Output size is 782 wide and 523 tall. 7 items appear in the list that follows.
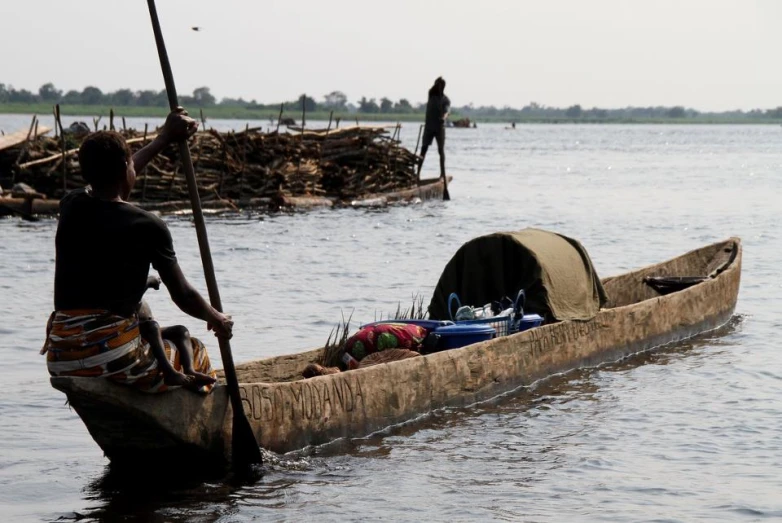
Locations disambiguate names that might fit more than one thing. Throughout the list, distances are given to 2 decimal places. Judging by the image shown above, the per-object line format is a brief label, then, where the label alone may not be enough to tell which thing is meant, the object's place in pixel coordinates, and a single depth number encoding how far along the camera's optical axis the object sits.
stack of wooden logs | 46.72
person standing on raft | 55.53
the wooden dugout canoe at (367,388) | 12.72
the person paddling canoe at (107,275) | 11.71
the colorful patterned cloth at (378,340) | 17.42
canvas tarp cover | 20.12
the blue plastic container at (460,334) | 17.89
